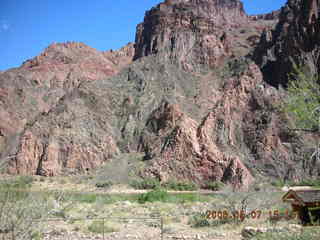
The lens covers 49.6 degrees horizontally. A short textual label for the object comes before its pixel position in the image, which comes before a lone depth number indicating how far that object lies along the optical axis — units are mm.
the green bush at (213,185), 40862
